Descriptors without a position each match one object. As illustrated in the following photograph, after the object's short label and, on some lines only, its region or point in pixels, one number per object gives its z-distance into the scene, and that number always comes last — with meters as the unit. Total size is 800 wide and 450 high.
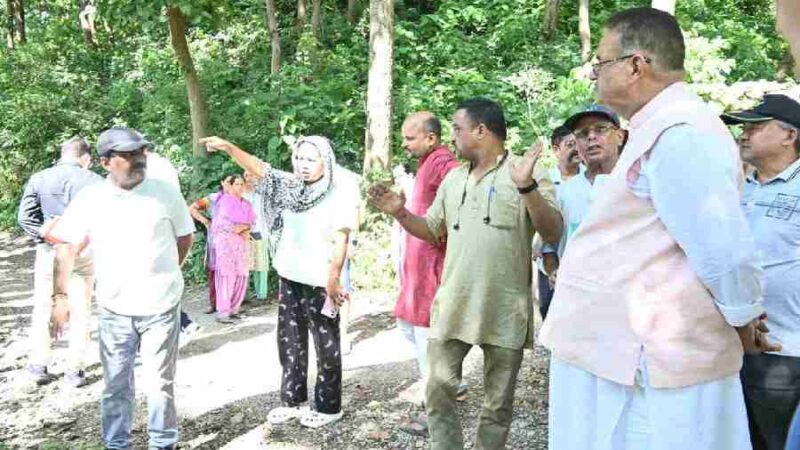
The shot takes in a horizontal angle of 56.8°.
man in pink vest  2.00
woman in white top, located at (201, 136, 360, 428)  4.77
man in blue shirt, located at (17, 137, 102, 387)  6.15
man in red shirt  4.42
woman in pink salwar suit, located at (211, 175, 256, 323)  8.61
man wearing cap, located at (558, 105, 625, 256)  3.64
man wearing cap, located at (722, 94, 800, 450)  2.87
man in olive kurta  3.70
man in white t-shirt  4.17
